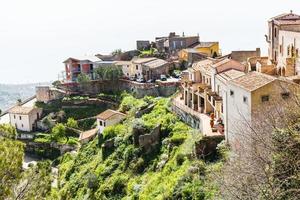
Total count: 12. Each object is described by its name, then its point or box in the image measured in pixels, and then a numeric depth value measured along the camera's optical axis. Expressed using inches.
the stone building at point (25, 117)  2586.1
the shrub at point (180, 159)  1363.1
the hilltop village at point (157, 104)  1194.0
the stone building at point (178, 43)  3147.1
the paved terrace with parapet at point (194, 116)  1384.8
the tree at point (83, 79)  2844.5
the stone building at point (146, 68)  2699.3
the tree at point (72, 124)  2483.3
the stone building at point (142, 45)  3373.5
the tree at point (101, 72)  2838.3
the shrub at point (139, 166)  1563.7
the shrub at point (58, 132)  2405.1
